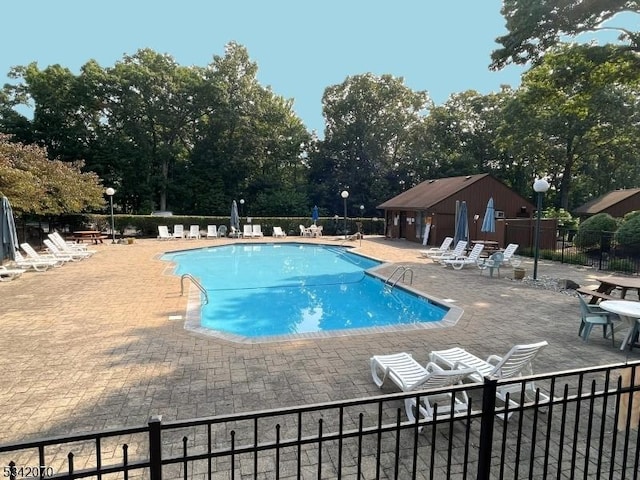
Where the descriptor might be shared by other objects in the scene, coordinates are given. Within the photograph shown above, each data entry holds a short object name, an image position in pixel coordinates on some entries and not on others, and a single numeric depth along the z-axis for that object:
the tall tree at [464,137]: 35.97
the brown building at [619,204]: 27.33
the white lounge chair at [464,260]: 14.25
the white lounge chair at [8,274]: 10.96
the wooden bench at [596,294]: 7.44
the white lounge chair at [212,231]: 27.04
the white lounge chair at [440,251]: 16.98
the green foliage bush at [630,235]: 14.82
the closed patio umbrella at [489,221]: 17.50
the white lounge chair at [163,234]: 25.03
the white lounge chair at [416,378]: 3.88
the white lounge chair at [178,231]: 25.57
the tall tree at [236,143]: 34.84
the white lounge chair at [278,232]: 27.95
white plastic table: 5.59
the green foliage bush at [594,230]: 17.12
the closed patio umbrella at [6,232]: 11.31
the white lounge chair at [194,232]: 26.07
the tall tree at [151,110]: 32.62
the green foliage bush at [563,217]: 23.58
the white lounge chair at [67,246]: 15.56
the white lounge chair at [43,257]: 12.95
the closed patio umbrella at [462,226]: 17.47
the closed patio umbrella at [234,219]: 26.81
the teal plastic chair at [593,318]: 6.39
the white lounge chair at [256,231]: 27.78
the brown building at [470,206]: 22.02
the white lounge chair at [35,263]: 12.45
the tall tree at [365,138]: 38.50
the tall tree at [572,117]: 14.35
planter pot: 12.02
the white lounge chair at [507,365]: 4.24
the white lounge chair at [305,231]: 28.39
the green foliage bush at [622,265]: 13.34
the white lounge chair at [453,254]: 15.20
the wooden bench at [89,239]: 21.06
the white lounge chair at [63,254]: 14.36
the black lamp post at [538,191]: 11.41
